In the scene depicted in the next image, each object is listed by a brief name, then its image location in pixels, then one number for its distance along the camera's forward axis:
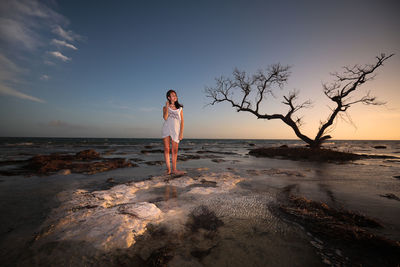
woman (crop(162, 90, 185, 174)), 4.61
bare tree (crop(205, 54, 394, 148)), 9.44
